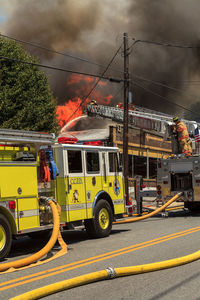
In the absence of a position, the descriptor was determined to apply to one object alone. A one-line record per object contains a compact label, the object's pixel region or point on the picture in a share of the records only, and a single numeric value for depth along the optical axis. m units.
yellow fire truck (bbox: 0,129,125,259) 8.26
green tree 23.86
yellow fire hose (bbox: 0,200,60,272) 6.93
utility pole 19.98
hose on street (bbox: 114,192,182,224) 13.61
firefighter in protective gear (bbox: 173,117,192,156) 17.06
